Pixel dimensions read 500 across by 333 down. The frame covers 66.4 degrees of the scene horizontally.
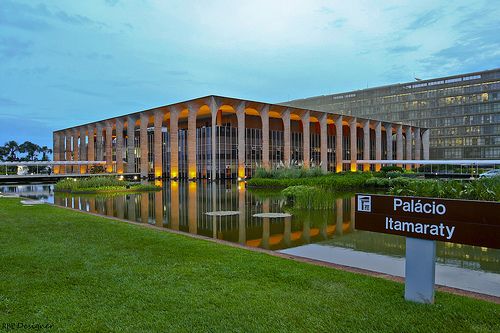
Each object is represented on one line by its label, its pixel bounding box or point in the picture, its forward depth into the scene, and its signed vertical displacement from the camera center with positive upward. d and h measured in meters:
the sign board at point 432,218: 4.43 -0.71
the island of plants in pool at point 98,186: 28.39 -1.40
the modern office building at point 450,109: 92.69 +14.25
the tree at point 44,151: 119.95 +5.83
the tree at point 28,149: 109.23 +5.94
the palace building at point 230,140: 55.21 +4.47
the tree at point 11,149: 103.64 +5.51
